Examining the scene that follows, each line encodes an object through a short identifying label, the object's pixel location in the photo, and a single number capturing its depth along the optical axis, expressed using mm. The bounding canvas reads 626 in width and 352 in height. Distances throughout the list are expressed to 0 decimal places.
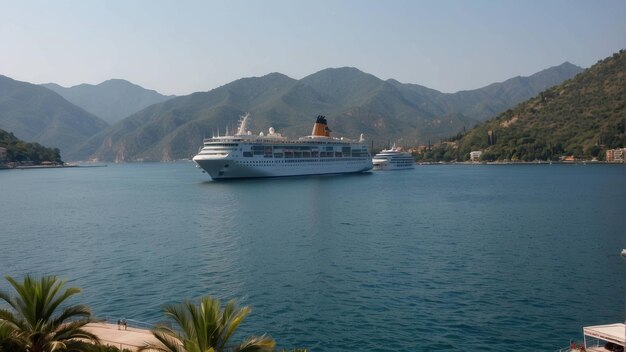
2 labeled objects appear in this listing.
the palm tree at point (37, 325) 10773
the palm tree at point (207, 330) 9086
